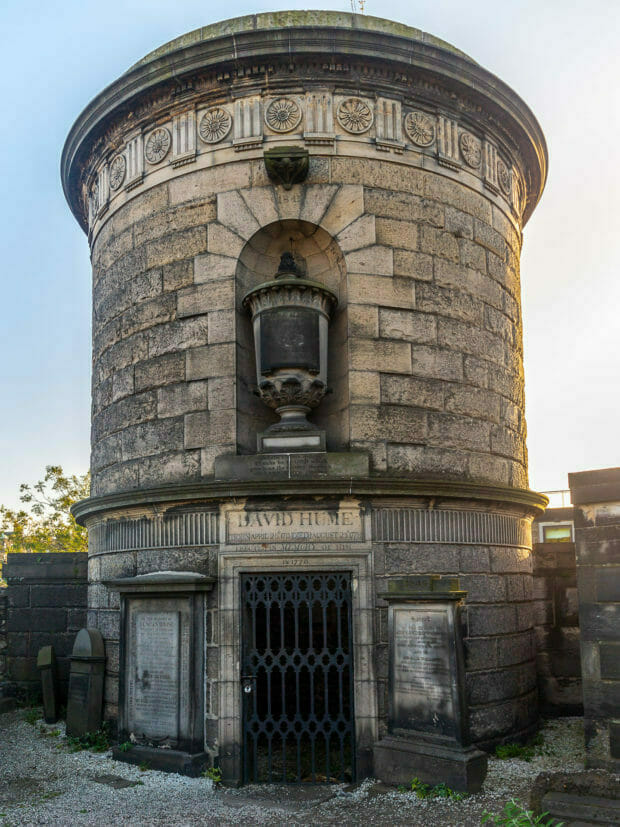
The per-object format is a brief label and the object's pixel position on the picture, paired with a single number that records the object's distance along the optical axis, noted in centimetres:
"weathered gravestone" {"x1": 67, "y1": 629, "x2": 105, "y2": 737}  976
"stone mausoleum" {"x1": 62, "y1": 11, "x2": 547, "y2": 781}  862
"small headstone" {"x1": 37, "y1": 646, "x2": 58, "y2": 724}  1114
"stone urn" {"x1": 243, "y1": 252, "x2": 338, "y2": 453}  908
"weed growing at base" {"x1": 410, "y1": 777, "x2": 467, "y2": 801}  727
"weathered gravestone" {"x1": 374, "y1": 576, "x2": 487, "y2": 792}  745
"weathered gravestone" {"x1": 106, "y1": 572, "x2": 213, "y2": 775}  851
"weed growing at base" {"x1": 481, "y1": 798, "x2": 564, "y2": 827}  551
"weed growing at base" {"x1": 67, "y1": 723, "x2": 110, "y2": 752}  948
